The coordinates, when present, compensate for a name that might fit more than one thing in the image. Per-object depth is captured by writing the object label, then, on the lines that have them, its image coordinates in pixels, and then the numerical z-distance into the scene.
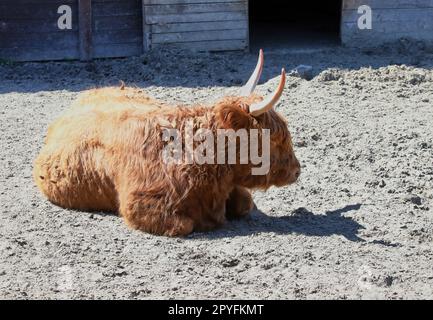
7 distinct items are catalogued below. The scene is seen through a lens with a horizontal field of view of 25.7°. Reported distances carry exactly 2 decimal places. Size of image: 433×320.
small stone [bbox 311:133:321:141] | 8.06
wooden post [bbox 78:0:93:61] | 11.37
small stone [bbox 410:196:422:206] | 6.60
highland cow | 6.06
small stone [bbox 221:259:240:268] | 5.61
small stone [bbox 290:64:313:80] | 10.01
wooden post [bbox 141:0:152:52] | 11.43
